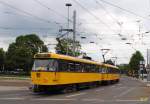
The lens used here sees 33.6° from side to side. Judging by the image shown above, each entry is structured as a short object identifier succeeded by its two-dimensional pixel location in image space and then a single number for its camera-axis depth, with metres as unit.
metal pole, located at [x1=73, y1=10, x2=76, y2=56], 28.64
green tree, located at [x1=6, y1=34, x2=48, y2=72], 68.18
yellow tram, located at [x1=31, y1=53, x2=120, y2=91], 18.27
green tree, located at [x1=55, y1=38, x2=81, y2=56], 56.04
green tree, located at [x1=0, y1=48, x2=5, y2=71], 77.08
